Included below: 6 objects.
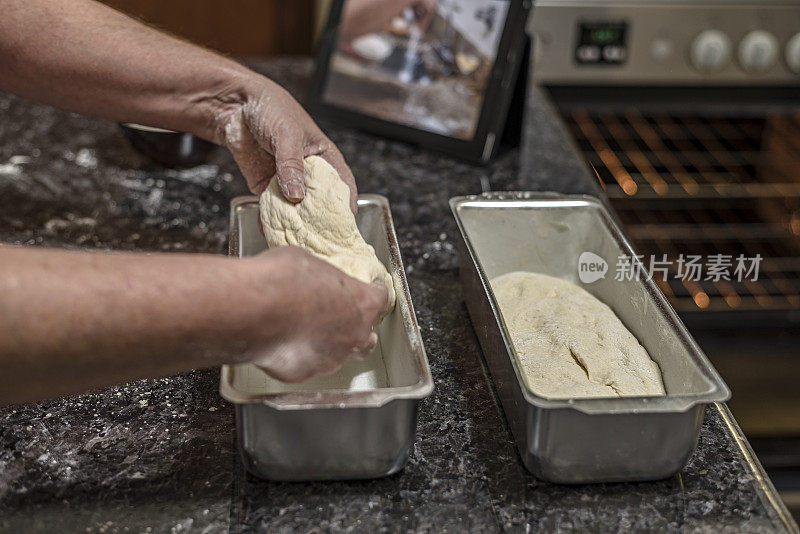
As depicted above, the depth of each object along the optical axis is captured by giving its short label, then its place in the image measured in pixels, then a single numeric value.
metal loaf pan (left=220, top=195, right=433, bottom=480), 0.82
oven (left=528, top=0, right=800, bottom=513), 1.93
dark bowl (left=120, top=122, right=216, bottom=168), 1.57
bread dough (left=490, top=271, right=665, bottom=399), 1.02
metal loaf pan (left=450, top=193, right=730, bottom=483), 0.85
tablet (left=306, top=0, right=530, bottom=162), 1.65
